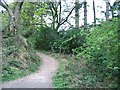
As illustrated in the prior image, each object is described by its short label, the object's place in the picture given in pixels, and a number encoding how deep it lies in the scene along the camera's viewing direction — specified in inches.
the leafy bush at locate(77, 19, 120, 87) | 165.3
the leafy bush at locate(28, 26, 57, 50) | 354.3
